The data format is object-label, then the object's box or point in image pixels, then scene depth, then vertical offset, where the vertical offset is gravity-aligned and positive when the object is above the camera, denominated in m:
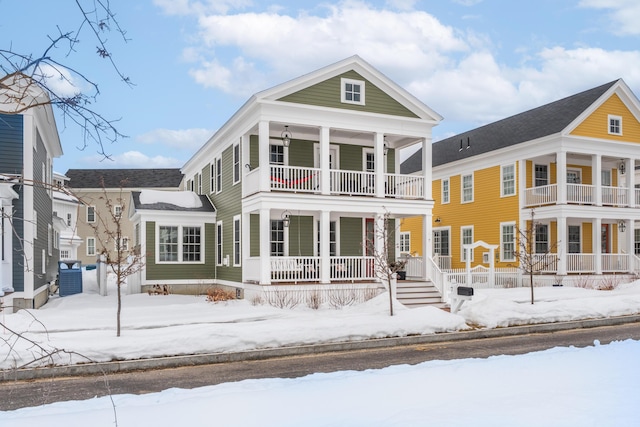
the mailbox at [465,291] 15.22 -1.50
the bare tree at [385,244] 15.80 -0.28
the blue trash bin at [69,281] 22.39 -1.75
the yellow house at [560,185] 25.12 +2.57
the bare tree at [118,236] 12.03 +0.08
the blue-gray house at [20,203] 15.80 +1.03
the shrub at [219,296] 19.13 -2.06
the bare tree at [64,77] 2.70 +0.80
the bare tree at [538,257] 24.97 -0.95
